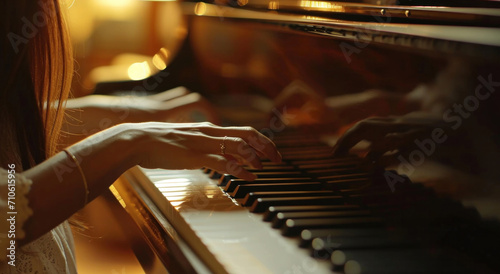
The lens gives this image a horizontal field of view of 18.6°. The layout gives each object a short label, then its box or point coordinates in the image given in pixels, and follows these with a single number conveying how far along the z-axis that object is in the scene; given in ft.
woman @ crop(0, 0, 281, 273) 4.80
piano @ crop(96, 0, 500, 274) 4.57
